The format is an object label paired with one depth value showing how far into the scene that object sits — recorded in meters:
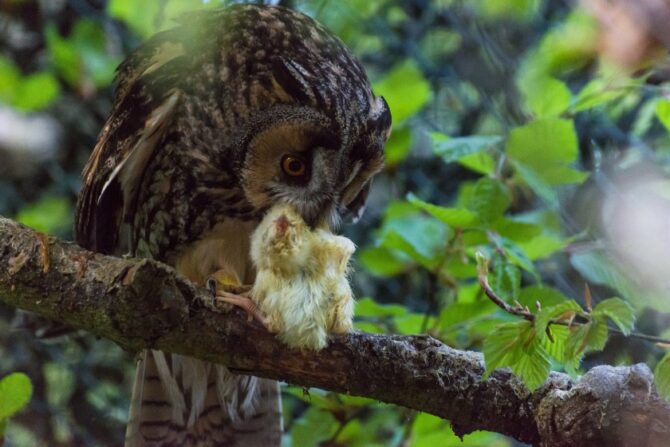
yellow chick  4.91
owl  5.02
